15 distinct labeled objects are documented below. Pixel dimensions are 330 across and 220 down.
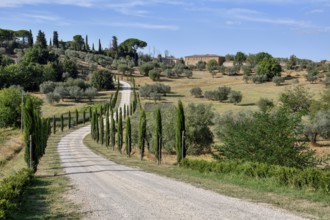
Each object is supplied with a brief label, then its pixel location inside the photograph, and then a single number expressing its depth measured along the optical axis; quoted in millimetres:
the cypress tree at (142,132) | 34909
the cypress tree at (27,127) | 25859
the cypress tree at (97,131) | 56438
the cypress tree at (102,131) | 53156
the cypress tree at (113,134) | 46219
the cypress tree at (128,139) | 38531
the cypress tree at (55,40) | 192250
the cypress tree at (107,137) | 49022
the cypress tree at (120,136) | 42562
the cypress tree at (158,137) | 30562
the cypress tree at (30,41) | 173050
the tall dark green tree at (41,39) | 163425
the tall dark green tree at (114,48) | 185275
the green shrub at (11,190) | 11319
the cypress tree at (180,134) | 27906
